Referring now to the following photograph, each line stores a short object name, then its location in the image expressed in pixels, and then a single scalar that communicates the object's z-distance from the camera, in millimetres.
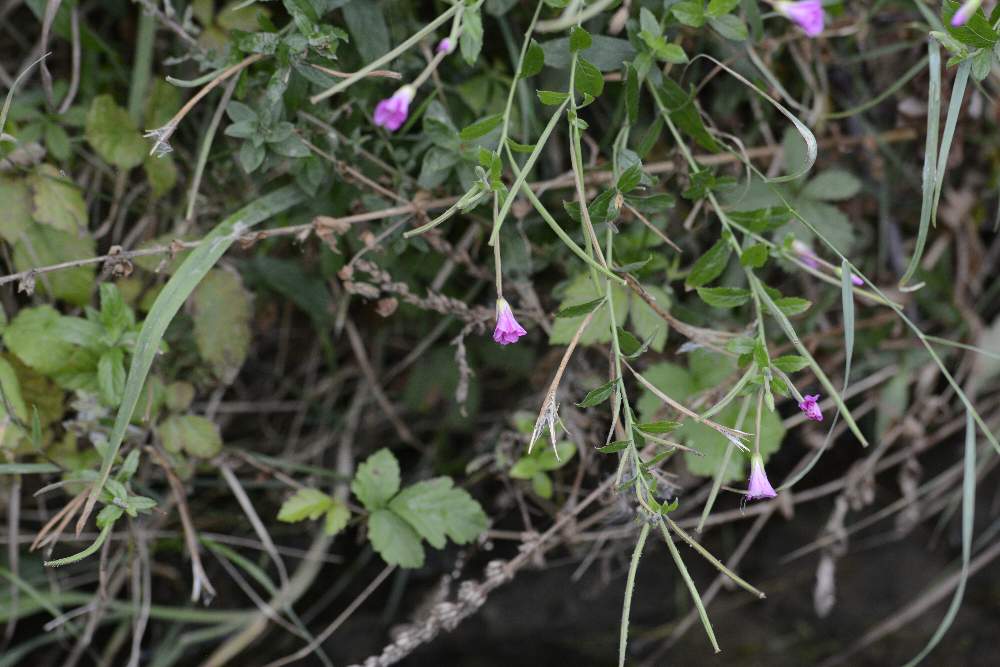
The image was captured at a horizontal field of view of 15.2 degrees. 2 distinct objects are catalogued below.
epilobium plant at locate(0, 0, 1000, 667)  1327
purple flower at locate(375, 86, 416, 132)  1281
